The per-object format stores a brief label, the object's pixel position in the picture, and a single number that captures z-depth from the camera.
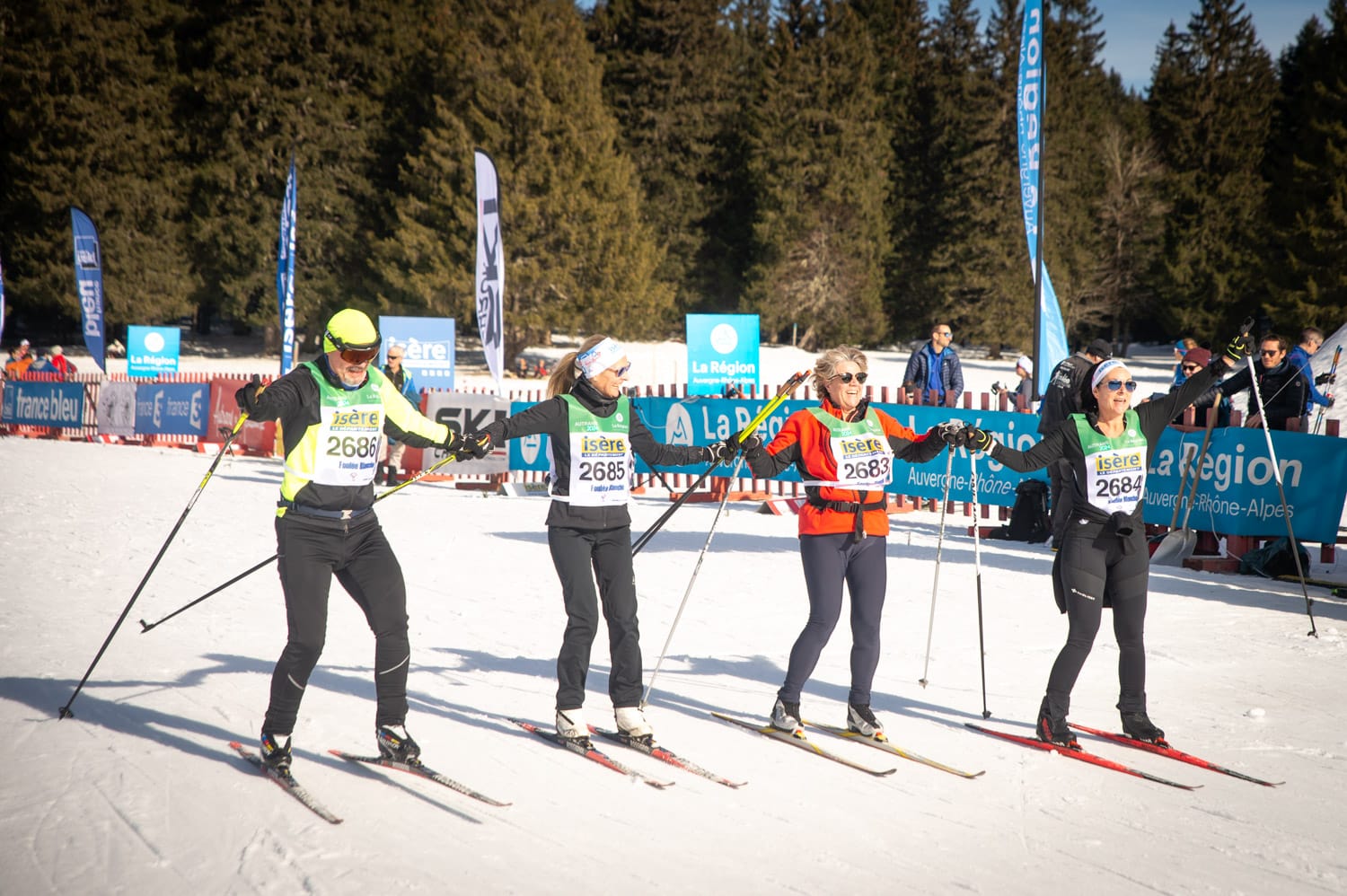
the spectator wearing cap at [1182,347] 14.35
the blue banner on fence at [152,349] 30.33
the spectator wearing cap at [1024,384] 17.62
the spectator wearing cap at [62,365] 29.84
